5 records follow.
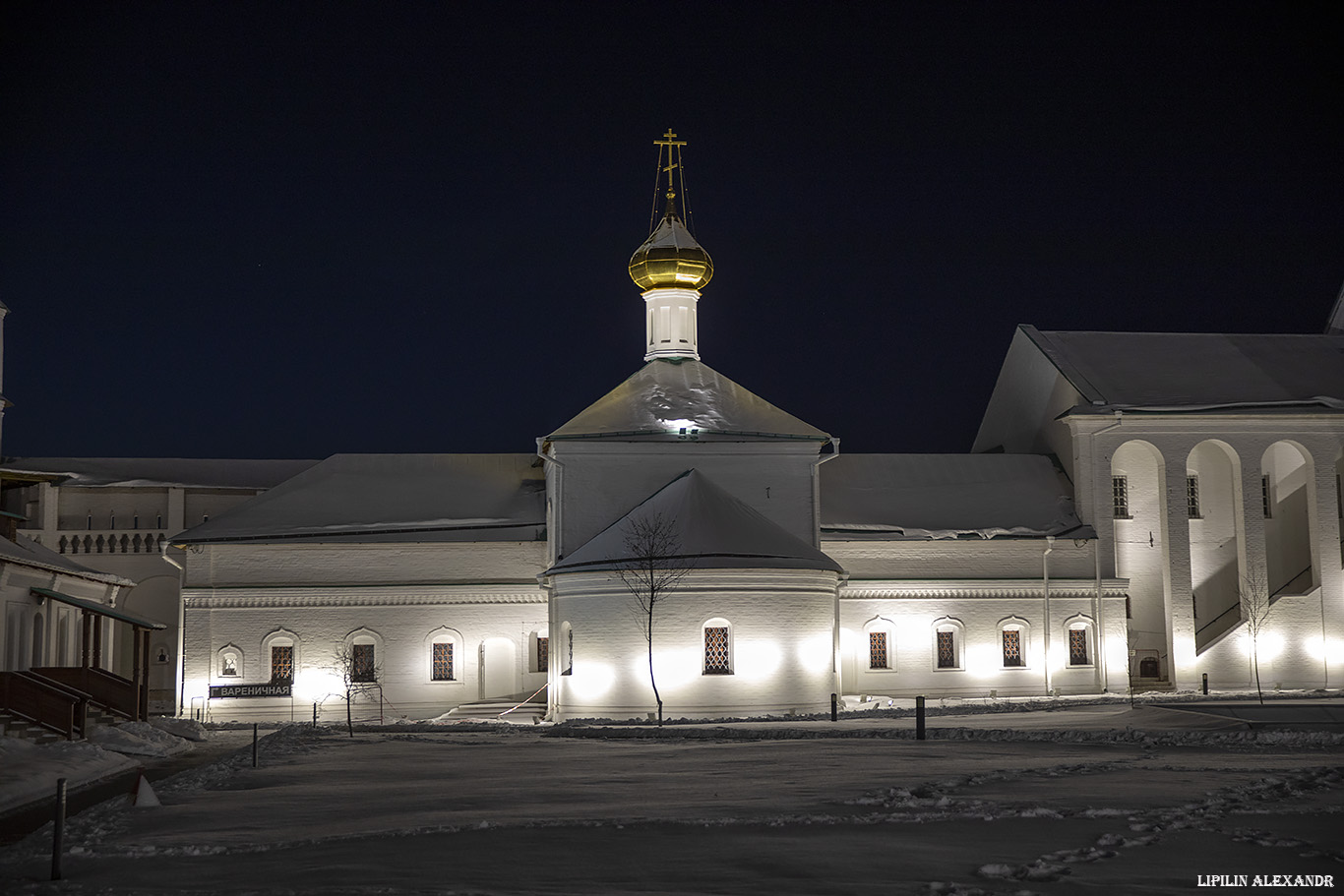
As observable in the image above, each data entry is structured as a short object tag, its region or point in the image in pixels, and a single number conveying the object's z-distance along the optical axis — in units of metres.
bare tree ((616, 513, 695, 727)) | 34.69
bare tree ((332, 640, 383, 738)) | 40.28
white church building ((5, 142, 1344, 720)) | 39.91
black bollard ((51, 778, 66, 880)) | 11.84
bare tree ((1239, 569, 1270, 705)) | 42.56
